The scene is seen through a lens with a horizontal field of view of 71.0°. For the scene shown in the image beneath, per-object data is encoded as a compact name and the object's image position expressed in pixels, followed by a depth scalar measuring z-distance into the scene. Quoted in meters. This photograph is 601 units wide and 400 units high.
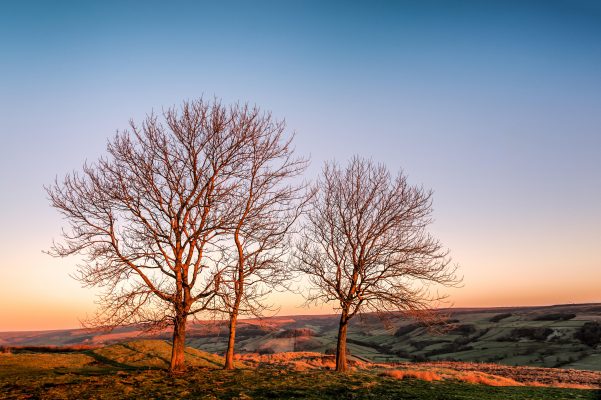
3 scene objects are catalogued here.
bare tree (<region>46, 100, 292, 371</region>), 18.17
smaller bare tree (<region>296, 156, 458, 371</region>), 24.61
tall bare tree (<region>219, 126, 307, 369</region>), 19.91
